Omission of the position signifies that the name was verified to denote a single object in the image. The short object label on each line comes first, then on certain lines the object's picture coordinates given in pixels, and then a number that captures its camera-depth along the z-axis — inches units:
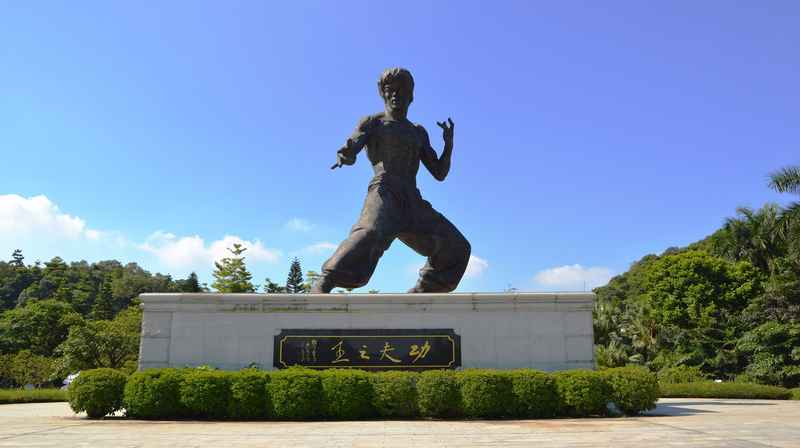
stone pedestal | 351.9
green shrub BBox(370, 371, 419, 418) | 294.0
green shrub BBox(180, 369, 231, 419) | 296.7
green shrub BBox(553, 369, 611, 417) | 295.9
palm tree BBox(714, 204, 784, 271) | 1247.5
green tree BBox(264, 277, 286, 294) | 1699.8
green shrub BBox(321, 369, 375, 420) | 292.8
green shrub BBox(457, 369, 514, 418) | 291.6
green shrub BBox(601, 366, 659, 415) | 299.9
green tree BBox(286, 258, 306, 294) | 2165.0
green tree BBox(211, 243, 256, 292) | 1631.4
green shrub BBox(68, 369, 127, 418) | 299.6
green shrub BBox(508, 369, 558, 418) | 295.7
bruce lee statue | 385.4
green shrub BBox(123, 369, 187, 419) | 297.9
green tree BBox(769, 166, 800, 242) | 693.9
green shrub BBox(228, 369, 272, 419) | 296.4
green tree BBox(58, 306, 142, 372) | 1133.1
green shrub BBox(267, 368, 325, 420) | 293.3
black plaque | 344.5
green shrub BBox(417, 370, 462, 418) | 293.0
